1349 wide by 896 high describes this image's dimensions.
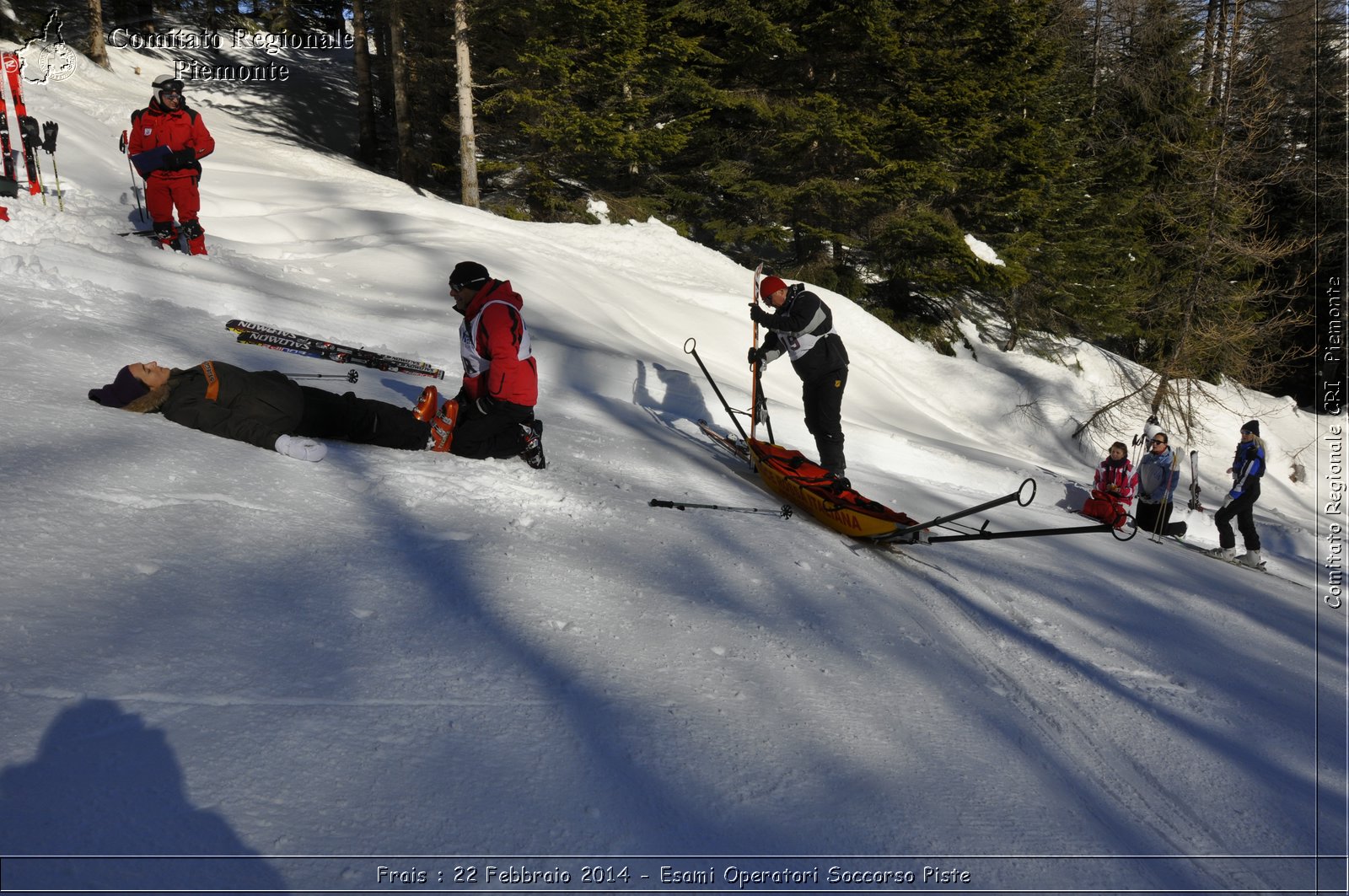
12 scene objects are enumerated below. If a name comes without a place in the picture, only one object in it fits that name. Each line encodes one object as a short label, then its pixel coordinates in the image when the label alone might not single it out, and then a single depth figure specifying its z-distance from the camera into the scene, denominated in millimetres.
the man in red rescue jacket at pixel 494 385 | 5188
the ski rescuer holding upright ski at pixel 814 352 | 6844
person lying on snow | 4504
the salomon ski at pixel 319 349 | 6832
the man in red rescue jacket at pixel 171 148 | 8461
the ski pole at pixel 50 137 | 8906
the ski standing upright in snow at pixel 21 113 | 8883
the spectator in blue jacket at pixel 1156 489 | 9031
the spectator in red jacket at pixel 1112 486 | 9039
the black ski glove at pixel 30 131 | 8930
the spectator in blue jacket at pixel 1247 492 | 9148
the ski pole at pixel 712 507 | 5188
